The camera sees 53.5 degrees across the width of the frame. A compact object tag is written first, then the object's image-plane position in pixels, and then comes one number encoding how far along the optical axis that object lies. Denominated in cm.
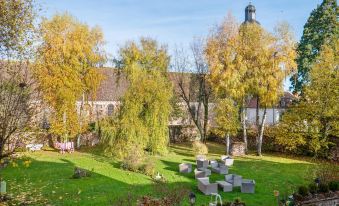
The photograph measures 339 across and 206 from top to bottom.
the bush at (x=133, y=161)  2084
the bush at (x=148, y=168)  2009
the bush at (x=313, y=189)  1308
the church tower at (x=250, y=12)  4862
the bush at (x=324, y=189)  1319
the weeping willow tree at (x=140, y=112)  2398
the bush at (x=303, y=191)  1282
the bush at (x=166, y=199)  899
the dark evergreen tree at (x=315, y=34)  3497
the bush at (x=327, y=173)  1612
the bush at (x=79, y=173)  1871
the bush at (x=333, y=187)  1338
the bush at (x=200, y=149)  2803
